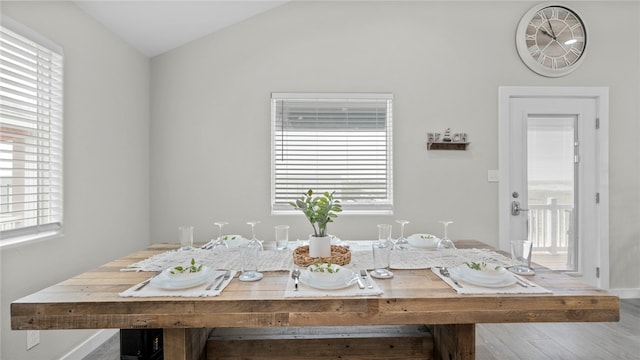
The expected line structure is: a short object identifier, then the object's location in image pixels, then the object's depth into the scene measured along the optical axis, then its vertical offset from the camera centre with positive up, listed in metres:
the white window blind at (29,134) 1.73 +0.25
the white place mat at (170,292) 1.27 -0.43
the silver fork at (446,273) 1.41 -0.43
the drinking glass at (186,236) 1.94 -0.33
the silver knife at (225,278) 1.36 -0.43
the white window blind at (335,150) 3.08 +0.27
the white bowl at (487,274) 1.35 -0.39
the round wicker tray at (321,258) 1.62 -0.38
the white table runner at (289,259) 1.65 -0.42
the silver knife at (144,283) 1.33 -0.43
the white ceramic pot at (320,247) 1.64 -0.33
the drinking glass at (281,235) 1.95 -0.32
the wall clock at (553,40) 3.08 +1.27
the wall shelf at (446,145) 3.06 +0.31
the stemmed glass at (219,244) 1.97 -0.39
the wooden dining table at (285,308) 1.20 -0.47
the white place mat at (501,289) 1.30 -0.43
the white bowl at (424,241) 1.99 -0.37
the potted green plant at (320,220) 1.64 -0.20
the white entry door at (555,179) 3.12 +0.00
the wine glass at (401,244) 2.03 -0.40
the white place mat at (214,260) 1.64 -0.42
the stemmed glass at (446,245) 2.00 -0.39
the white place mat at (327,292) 1.27 -0.43
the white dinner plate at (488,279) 1.34 -0.40
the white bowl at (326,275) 1.33 -0.38
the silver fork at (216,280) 1.35 -0.43
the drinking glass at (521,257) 1.57 -0.37
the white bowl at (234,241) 2.04 -0.38
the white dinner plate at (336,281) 1.32 -0.41
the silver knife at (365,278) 1.36 -0.43
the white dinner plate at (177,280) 1.31 -0.40
